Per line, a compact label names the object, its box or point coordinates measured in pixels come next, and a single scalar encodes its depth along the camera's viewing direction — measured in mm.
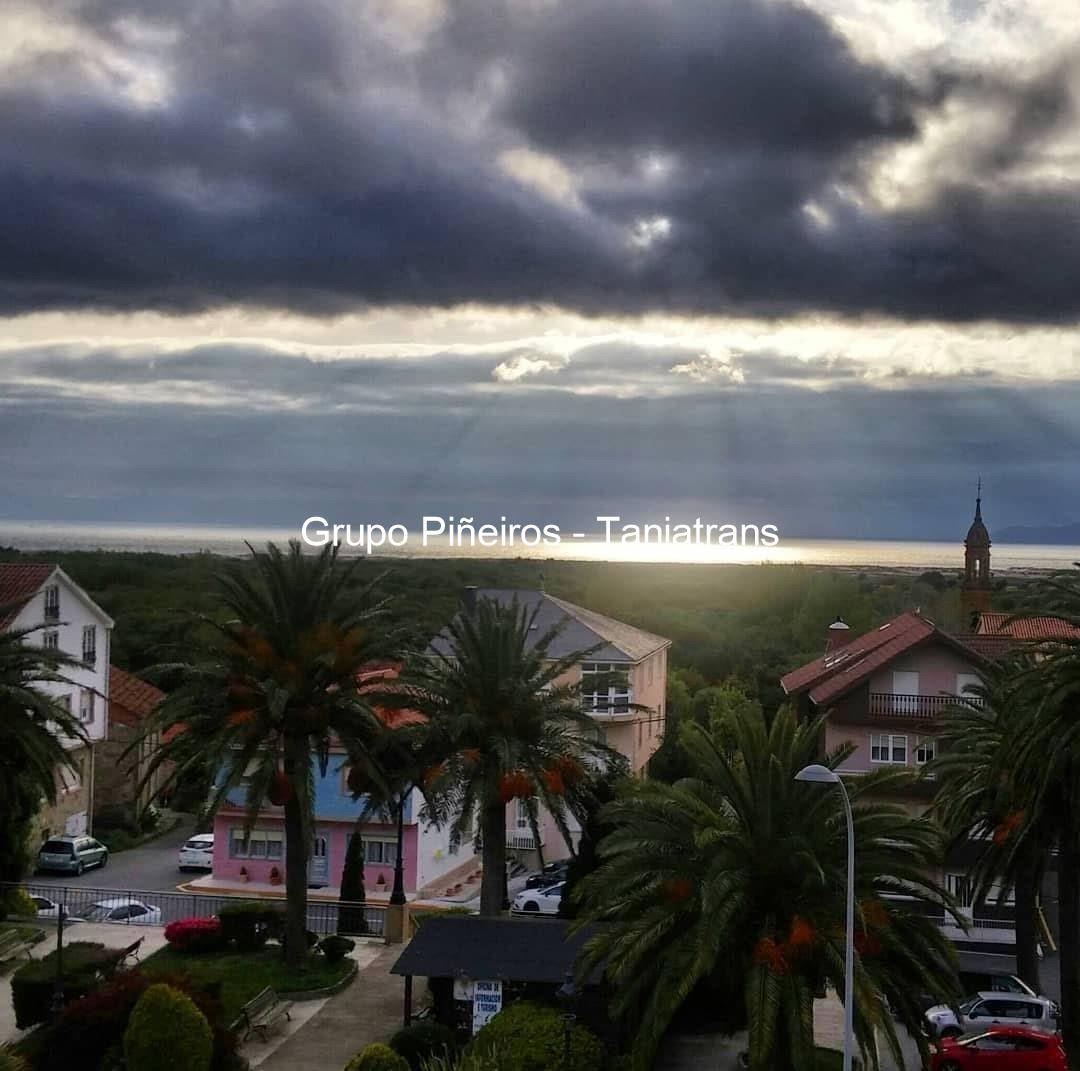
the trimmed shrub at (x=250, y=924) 34938
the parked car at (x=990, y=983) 32438
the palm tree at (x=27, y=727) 35594
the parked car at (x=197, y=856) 51031
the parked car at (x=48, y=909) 38500
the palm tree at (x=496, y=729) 33000
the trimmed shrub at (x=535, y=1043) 25469
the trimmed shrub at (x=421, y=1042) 27109
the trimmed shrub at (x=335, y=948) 33812
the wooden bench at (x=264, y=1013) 28464
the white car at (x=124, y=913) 38531
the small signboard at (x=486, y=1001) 28234
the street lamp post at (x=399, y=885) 36188
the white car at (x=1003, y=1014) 30344
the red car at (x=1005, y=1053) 28391
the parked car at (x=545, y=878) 45906
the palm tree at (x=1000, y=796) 30750
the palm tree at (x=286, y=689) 32969
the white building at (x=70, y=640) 54125
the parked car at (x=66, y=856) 49750
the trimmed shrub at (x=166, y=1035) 24000
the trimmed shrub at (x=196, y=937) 34312
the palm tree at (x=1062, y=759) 28672
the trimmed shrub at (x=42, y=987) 28906
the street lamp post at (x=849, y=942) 21328
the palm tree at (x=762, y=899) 23641
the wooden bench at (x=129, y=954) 31025
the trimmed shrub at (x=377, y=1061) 24453
